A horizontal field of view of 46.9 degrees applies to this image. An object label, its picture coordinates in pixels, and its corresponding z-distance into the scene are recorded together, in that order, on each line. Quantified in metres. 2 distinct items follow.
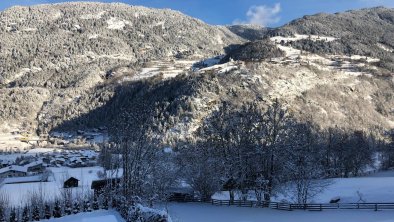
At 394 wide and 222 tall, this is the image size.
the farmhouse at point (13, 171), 80.96
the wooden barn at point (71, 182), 52.33
